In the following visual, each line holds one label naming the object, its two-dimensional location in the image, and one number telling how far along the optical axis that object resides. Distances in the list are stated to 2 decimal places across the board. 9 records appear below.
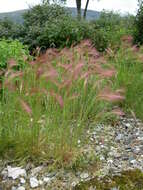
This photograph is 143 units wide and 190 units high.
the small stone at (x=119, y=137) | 2.01
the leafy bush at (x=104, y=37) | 4.58
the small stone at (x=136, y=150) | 1.85
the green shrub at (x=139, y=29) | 4.81
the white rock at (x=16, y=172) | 1.55
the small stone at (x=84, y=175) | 1.57
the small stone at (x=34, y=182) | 1.51
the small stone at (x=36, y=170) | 1.58
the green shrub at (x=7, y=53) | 2.72
